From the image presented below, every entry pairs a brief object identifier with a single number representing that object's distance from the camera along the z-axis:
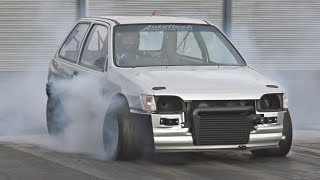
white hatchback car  15.59
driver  17.61
